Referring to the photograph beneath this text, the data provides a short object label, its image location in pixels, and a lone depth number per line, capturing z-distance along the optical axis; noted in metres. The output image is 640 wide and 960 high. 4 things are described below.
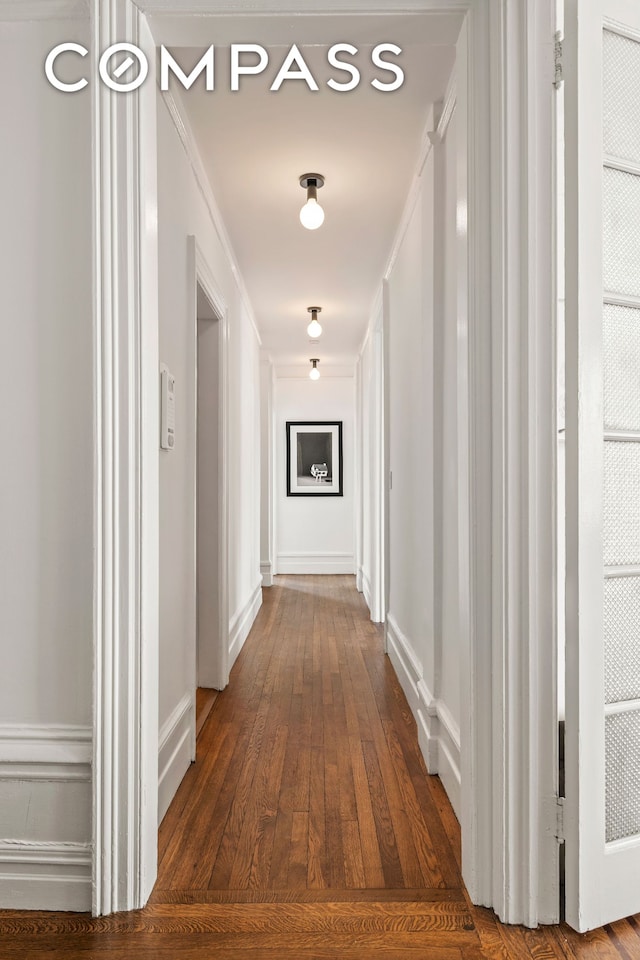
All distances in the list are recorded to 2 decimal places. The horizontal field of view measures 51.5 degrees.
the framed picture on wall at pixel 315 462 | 8.03
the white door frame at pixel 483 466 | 1.57
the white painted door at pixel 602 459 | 1.52
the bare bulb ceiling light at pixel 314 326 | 5.26
